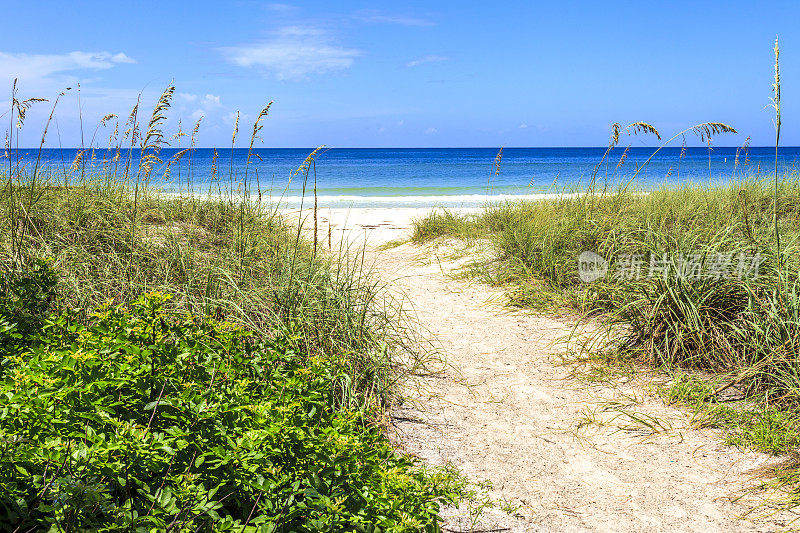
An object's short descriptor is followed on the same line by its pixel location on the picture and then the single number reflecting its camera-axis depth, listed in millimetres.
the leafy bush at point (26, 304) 2697
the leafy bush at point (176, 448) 1583
